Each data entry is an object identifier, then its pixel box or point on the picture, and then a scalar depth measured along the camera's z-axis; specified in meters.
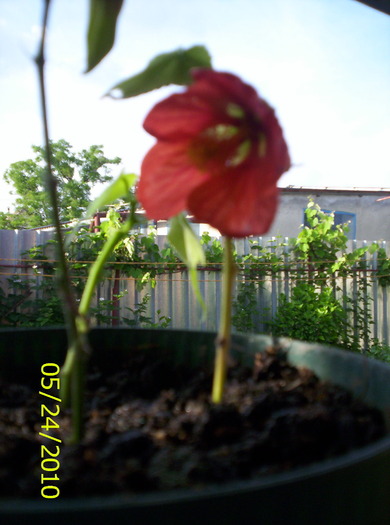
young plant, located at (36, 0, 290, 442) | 0.29
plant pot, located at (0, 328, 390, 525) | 0.17
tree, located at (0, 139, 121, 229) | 17.20
